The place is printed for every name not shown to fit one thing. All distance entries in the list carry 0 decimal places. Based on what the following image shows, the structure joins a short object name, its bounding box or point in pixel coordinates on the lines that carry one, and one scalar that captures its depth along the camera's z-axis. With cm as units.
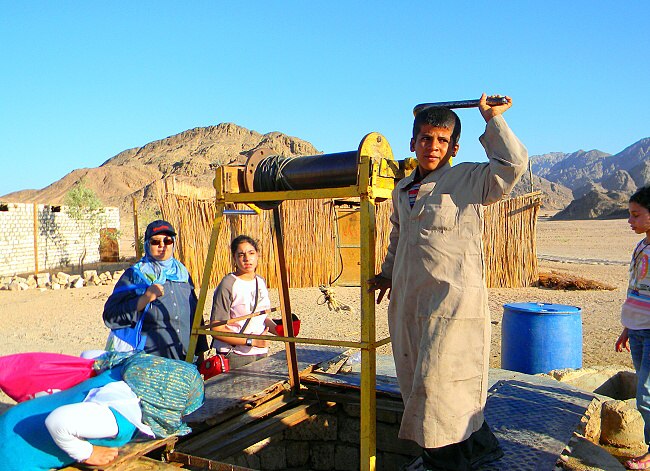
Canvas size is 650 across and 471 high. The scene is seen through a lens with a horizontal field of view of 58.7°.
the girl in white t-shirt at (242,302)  408
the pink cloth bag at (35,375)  252
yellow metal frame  255
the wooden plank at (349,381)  366
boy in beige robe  220
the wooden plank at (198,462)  246
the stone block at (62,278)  1356
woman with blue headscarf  349
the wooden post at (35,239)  1728
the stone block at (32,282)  1370
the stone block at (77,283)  1340
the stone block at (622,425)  371
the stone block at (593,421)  363
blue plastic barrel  469
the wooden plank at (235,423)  302
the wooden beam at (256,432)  300
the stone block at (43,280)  1357
